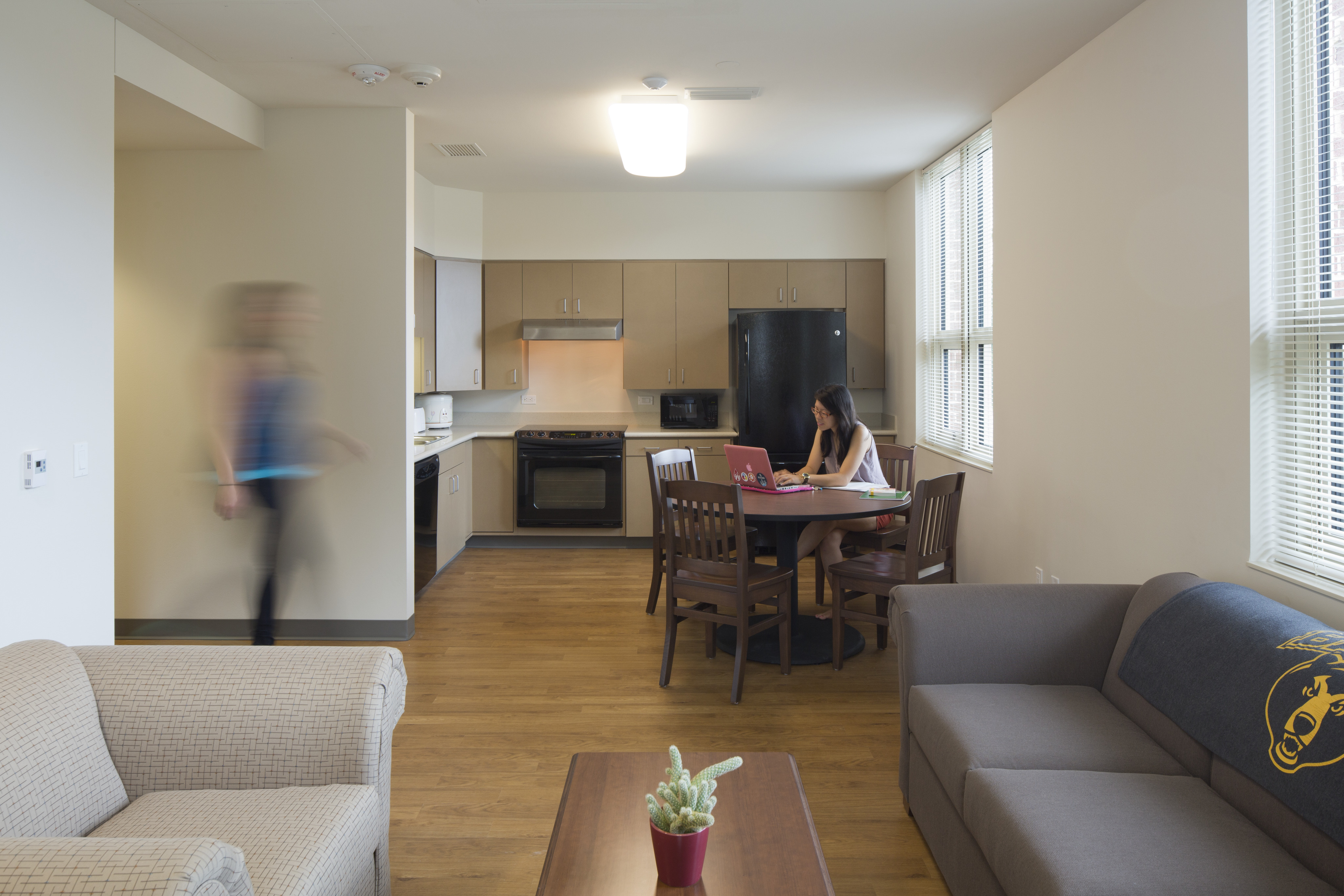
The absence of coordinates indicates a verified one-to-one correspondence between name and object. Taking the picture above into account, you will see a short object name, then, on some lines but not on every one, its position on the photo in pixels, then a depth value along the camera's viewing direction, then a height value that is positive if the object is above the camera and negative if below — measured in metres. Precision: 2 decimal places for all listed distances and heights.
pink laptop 3.97 -0.20
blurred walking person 3.36 +0.09
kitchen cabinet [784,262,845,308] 6.35 +1.09
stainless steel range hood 6.30 +0.75
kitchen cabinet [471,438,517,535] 6.23 -0.40
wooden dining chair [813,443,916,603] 4.26 -0.51
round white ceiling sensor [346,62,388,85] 3.54 +1.52
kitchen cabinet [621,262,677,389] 6.37 +0.79
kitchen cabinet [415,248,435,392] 5.66 +0.76
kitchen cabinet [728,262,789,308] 6.36 +1.12
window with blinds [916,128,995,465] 4.66 +0.74
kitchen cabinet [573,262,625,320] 6.36 +1.07
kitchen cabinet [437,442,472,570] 5.39 -0.50
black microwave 6.53 +0.12
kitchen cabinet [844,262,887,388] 6.36 +0.89
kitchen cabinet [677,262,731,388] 6.37 +0.78
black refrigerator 5.97 +0.40
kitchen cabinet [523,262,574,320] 6.34 +1.05
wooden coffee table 1.51 -0.81
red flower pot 1.47 -0.76
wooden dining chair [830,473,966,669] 3.47 -0.59
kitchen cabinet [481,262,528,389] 6.34 +0.79
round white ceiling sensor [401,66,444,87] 3.56 +1.52
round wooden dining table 3.48 -0.45
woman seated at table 4.23 -0.16
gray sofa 1.51 -0.77
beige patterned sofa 1.55 -0.68
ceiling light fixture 3.63 +1.30
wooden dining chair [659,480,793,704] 3.37 -0.60
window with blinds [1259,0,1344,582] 2.23 +0.30
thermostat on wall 2.54 -0.12
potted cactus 1.47 -0.70
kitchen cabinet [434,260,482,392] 6.05 +0.76
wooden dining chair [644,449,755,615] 4.23 -0.24
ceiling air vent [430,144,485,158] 4.92 +1.66
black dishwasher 4.70 -0.53
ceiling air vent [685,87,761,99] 3.87 +1.56
